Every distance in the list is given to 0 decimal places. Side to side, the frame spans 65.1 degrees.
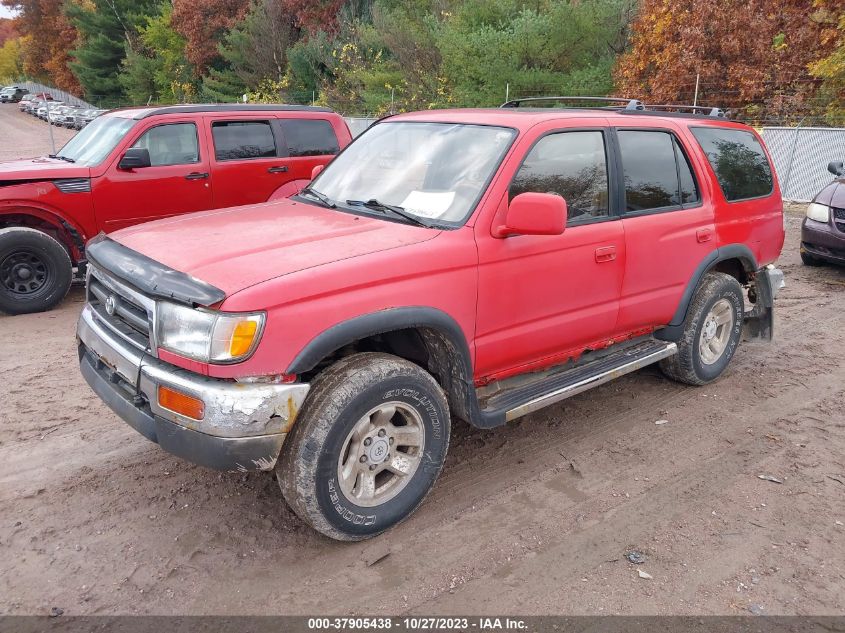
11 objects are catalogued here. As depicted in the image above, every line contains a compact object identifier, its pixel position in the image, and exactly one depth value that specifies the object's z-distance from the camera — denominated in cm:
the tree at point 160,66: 4791
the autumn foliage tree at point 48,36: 6819
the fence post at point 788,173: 1425
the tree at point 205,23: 4191
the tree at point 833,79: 1549
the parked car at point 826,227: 795
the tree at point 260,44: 3819
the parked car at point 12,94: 6372
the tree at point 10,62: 9731
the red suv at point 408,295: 277
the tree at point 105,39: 5053
